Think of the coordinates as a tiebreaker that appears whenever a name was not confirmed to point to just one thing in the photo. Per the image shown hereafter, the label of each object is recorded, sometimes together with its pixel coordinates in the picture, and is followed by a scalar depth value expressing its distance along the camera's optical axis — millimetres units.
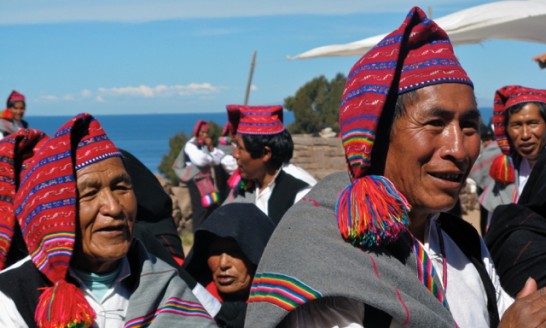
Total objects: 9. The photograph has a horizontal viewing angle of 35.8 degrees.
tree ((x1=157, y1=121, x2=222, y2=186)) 26434
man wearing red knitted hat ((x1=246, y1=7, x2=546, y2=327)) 2148
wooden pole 16016
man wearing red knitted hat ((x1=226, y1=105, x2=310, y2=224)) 6168
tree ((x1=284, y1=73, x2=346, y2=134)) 24312
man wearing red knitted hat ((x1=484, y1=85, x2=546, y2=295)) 2920
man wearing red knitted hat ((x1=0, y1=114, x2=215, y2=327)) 3035
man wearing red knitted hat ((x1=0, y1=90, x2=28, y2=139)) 12039
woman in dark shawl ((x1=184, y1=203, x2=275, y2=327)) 4312
